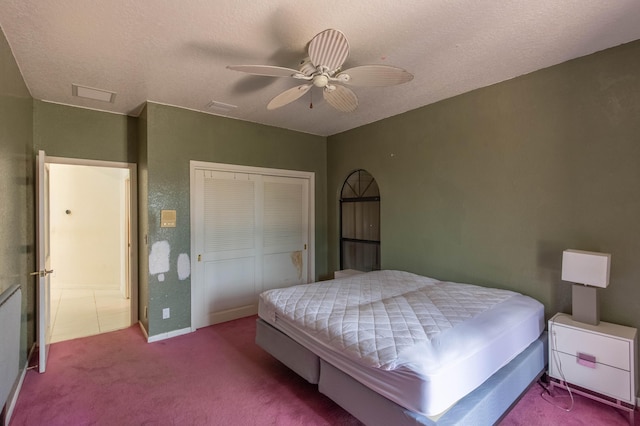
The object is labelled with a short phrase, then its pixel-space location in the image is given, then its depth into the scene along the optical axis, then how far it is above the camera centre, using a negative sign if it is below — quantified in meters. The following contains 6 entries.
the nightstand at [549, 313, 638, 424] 1.97 -1.02
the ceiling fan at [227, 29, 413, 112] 1.68 +0.90
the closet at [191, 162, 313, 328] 3.66 -0.32
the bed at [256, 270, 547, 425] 1.56 -0.82
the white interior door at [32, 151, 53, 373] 2.55 -0.38
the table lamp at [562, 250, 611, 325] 2.05 -0.47
